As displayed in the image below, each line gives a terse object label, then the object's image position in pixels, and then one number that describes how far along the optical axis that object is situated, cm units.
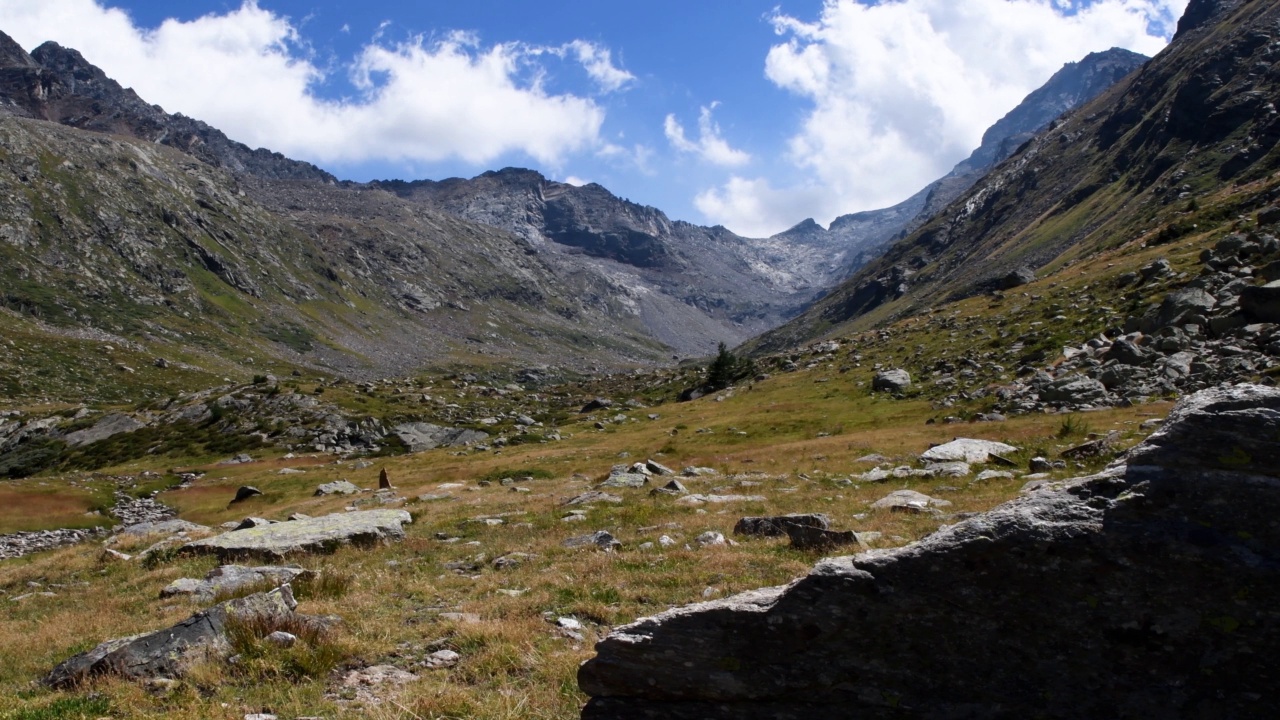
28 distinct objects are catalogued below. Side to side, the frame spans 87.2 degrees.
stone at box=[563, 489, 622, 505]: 2687
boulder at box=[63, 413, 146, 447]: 9031
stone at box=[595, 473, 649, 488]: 3219
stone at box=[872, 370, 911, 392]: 6662
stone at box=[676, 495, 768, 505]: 2494
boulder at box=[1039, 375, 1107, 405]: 4400
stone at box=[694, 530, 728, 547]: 1641
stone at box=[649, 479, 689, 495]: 2820
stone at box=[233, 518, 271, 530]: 2425
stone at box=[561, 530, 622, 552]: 1717
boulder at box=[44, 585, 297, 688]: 900
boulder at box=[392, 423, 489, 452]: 8644
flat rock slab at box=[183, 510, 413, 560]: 1958
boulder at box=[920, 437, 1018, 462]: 3020
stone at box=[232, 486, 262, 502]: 5112
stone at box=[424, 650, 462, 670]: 905
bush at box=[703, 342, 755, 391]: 10562
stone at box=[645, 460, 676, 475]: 3805
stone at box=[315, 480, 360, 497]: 4725
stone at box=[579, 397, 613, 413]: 11294
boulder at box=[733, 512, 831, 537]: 1604
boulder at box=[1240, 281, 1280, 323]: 4125
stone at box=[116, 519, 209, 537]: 3003
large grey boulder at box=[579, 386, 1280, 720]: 527
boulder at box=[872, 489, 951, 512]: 2017
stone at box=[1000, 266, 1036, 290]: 11225
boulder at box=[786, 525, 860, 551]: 1503
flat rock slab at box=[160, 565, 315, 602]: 1427
